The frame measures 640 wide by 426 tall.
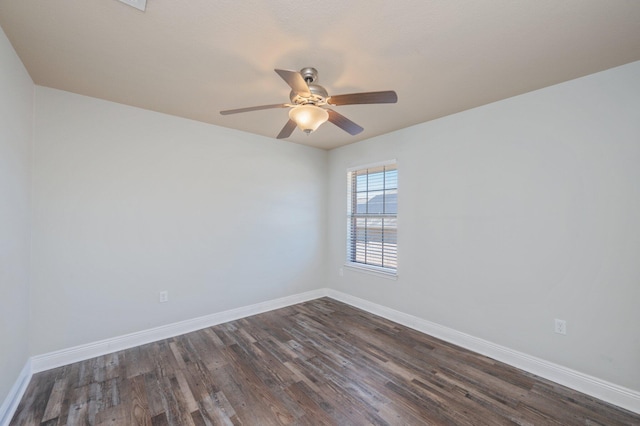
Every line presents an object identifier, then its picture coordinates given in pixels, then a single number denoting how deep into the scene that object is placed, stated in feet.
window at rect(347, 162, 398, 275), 12.18
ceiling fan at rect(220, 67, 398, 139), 5.60
